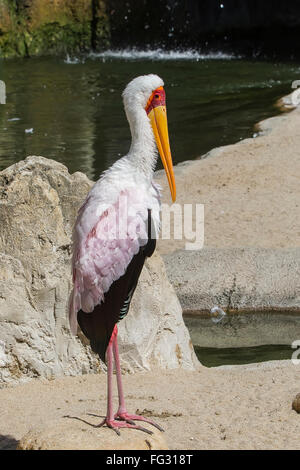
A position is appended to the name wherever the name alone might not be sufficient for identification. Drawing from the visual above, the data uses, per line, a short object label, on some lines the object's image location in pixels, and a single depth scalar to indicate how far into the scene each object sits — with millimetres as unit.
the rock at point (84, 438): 6680
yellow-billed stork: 7367
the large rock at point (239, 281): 13328
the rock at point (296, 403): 8578
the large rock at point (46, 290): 9625
